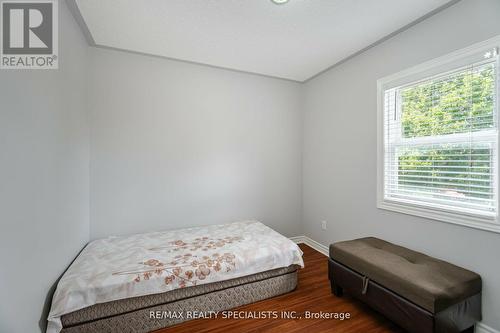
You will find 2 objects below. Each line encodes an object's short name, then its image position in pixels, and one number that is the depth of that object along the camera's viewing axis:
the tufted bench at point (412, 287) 1.35
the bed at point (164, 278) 1.50
